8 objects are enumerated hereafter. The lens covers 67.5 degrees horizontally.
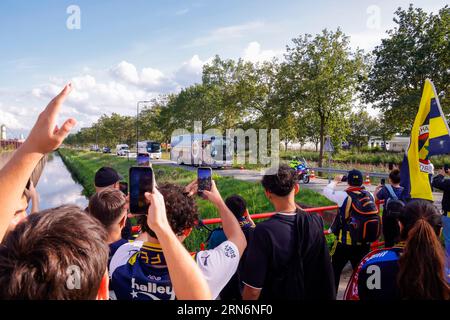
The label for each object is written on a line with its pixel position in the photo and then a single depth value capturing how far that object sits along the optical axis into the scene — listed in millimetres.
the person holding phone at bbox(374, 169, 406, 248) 2945
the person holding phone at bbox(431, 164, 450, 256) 4892
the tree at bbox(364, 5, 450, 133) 15664
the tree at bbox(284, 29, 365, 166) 19203
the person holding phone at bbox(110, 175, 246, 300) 1877
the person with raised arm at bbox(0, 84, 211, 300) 1152
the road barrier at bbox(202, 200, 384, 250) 4516
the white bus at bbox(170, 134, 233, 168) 32219
